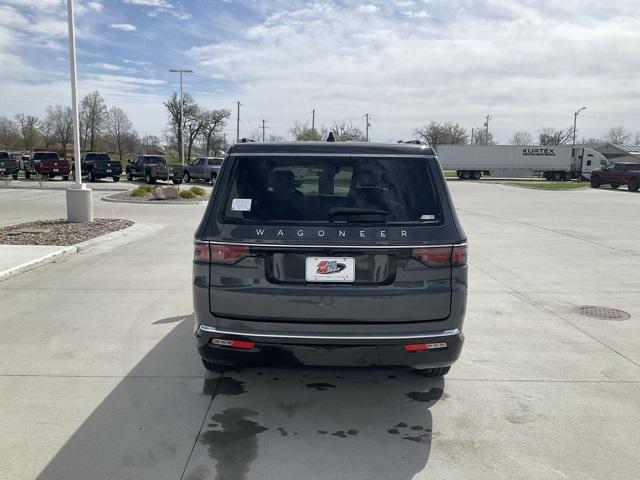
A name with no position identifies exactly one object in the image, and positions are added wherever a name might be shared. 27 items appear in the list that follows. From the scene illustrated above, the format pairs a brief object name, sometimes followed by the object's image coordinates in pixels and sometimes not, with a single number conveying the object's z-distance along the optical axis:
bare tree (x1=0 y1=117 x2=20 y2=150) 71.94
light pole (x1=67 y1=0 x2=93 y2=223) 12.38
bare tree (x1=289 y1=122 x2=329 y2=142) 71.53
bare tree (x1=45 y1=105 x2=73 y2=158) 75.75
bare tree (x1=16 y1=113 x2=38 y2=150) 72.56
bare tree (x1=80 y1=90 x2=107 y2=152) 70.06
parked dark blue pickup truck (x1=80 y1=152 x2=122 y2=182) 35.22
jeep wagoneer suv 3.35
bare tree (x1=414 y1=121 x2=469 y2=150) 95.38
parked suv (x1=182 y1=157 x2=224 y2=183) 35.66
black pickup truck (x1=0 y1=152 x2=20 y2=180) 35.94
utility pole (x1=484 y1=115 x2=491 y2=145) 102.31
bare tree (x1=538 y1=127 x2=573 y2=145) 97.81
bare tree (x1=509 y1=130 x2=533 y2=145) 106.44
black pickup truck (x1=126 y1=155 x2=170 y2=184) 34.19
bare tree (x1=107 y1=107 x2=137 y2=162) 77.62
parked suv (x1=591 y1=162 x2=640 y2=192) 37.47
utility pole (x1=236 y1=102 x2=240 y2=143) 84.50
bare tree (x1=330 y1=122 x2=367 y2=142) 78.91
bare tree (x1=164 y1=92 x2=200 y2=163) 69.31
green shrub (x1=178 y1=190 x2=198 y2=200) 22.42
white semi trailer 55.94
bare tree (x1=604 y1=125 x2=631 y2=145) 110.19
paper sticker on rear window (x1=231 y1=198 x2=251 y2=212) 3.49
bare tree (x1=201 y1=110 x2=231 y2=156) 75.04
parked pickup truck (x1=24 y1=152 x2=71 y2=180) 34.84
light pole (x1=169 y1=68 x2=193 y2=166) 42.44
